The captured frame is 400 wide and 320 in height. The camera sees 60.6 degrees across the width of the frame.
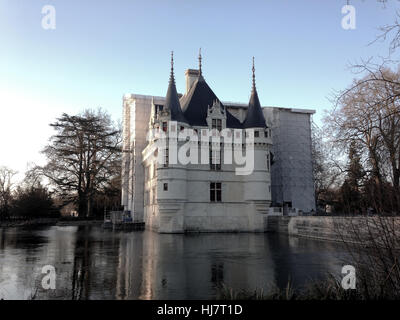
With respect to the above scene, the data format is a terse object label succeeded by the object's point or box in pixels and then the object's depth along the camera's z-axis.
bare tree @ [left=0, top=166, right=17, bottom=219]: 51.47
